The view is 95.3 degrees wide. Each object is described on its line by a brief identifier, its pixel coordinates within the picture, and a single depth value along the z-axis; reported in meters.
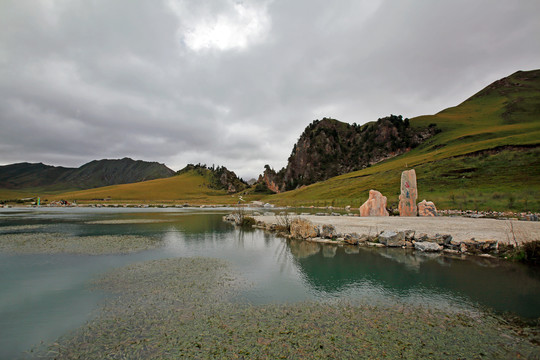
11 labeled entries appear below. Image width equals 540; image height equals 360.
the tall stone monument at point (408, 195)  38.28
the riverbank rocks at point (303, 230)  26.14
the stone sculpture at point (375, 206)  41.28
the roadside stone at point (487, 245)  17.91
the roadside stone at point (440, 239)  19.86
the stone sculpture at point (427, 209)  37.50
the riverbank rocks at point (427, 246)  19.45
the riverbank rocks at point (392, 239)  21.38
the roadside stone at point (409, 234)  21.67
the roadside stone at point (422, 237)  21.12
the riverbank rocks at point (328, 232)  25.21
